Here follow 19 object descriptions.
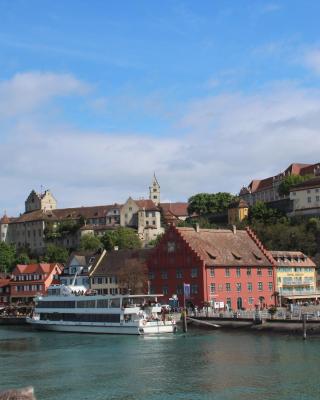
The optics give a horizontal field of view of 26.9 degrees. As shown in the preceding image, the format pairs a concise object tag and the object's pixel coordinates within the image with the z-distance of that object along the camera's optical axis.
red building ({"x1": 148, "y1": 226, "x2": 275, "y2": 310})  97.50
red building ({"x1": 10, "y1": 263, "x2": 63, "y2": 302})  130.75
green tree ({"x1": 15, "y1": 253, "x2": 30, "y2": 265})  167.25
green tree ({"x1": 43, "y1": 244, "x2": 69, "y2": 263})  164.50
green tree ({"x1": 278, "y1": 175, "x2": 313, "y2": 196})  186.75
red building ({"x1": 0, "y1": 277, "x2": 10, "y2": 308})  133.25
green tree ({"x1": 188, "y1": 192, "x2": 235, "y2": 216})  197.14
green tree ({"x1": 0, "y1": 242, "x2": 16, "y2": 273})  166.23
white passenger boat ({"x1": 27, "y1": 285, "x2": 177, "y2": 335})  78.62
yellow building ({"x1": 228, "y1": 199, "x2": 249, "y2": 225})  180.25
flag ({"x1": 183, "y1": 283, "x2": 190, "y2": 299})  91.69
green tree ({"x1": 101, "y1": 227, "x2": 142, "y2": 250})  157.00
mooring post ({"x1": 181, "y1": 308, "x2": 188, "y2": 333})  77.38
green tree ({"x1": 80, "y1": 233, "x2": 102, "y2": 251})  165.12
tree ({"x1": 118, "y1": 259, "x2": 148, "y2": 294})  105.38
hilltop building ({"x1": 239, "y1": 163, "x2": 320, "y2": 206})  197.90
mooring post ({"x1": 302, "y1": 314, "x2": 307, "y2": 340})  65.94
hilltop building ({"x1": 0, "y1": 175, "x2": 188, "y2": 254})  193.88
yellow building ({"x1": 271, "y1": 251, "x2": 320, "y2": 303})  109.25
